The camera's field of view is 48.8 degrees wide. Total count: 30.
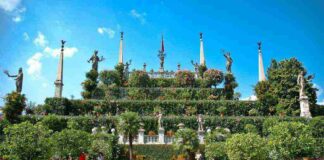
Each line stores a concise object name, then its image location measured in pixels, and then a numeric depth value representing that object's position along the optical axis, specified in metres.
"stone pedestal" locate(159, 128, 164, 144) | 30.31
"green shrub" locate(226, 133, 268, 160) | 21.19
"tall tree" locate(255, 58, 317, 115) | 39.53
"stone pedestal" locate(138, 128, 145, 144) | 30.31
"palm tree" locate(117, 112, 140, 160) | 26.61
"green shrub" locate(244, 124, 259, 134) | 31.66
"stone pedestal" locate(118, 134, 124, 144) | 29.93
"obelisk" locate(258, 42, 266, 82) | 46.83
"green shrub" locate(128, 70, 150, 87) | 47.34
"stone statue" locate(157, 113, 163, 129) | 32.73
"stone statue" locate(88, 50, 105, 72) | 48.31
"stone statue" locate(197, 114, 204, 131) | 32.24
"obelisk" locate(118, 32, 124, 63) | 58.43
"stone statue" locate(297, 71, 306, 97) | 38.64
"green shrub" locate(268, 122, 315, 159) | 23.03
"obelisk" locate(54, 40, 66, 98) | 42.75
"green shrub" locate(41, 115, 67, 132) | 31.30
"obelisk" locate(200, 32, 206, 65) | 56.19
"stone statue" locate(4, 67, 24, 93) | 38.81
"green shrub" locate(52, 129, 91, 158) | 21.44
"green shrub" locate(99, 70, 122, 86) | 47.19
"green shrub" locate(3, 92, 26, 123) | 33.44
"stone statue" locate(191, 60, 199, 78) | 53.71
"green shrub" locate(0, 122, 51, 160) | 17.27
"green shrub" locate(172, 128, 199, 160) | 25.89
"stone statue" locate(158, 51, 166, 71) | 60.05
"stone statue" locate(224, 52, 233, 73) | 48.80
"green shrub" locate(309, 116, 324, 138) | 30.48
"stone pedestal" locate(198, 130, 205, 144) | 30.55
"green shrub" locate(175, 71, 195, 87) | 47.97
